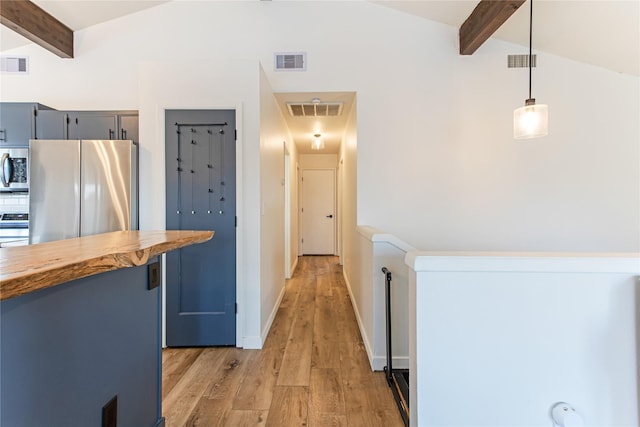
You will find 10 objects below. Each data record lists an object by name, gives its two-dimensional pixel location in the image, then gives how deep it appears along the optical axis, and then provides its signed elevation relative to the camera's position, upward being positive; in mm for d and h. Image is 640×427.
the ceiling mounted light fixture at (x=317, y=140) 4563 +1106
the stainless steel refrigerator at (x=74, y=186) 2283 +178
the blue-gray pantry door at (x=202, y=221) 2398 -106
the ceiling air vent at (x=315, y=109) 3232 +1194
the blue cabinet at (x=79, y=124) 2604 +778
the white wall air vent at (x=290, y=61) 2883 +1503
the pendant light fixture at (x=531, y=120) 2010 +642
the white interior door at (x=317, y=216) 6562 -168
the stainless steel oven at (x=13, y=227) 2449 -167
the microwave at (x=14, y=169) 2443 +340
